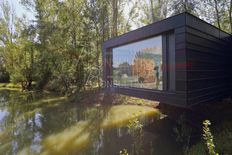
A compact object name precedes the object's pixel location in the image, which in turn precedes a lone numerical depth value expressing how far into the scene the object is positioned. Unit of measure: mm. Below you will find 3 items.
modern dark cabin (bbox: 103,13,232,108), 5211
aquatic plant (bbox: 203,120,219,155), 2192
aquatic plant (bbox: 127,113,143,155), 4184
